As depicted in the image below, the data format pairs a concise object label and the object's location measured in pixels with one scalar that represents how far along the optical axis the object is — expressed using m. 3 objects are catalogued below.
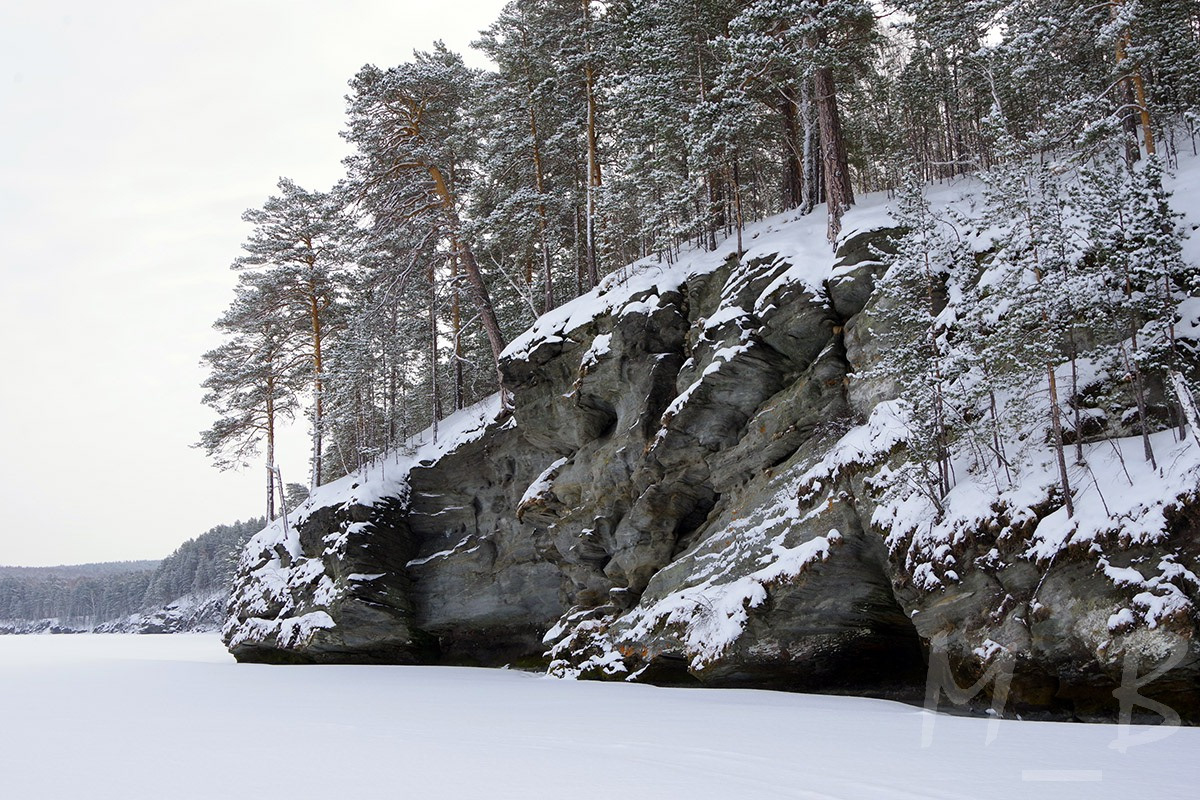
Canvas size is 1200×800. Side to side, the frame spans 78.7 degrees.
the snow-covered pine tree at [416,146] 25.39
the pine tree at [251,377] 30.83
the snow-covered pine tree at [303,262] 30.06
